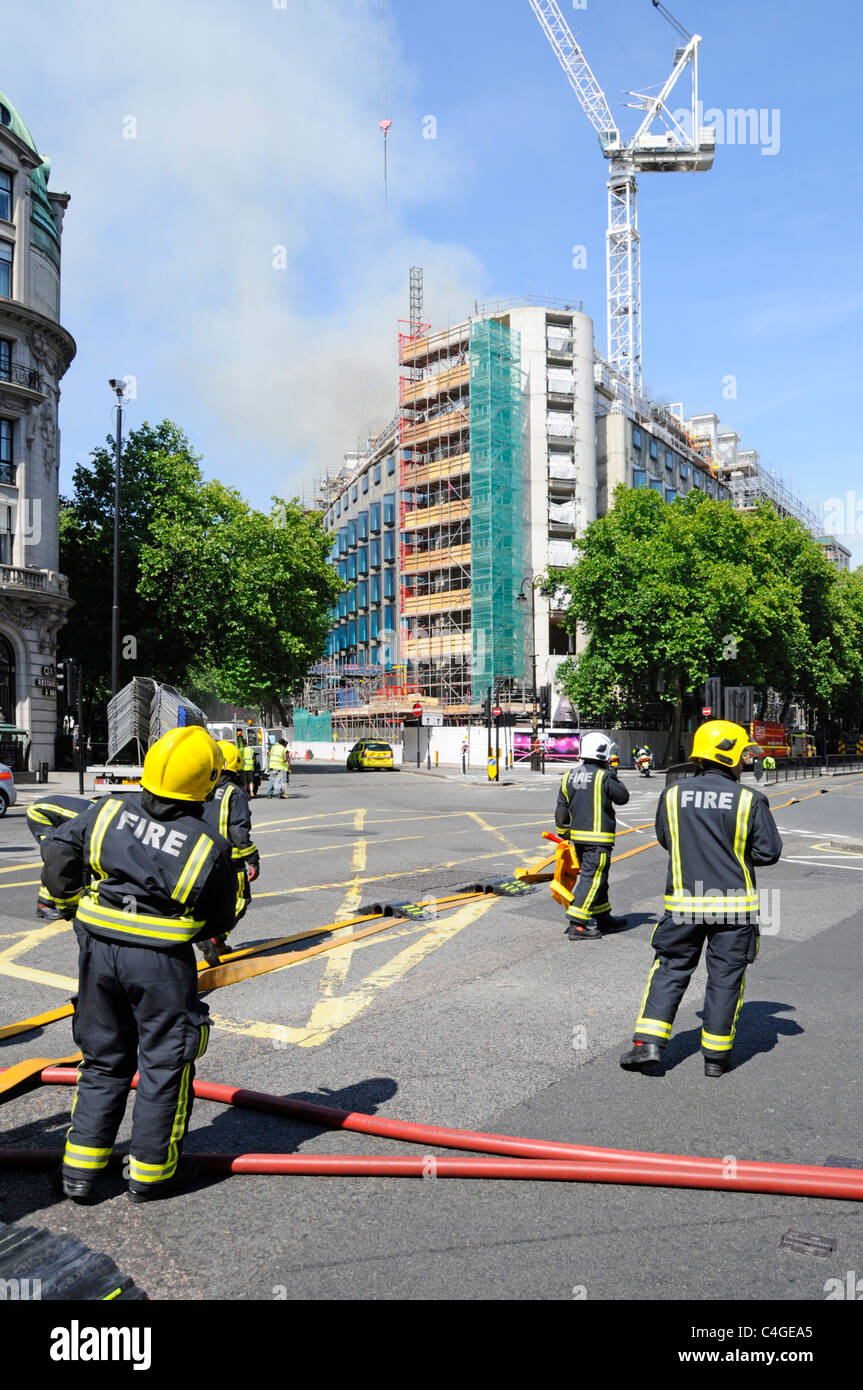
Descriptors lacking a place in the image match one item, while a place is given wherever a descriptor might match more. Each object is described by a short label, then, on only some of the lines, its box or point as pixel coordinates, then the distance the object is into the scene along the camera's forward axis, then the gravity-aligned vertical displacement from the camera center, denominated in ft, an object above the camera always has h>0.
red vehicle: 150.10 -3.42
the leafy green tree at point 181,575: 125.90 +18.21
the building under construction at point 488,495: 179.73 +42.69
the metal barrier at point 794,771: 127.03 -7.71
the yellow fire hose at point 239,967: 18.85 -5.78
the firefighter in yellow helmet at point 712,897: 16.10 -3.02
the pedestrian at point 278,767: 84.94 -4.41
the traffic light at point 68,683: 88.58 +3.07
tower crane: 237.66 +143.78
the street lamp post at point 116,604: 98.22 +11.57
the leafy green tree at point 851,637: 202.80 +16.20
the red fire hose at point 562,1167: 11.69 -5.44
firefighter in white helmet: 27.20 -3.07
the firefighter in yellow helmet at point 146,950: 11.58 -2.74
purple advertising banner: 147.54 -4.65
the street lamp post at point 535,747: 144.97 -4.56
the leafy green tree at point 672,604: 145.48 +16.63
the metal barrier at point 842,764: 168.48 -8.67
